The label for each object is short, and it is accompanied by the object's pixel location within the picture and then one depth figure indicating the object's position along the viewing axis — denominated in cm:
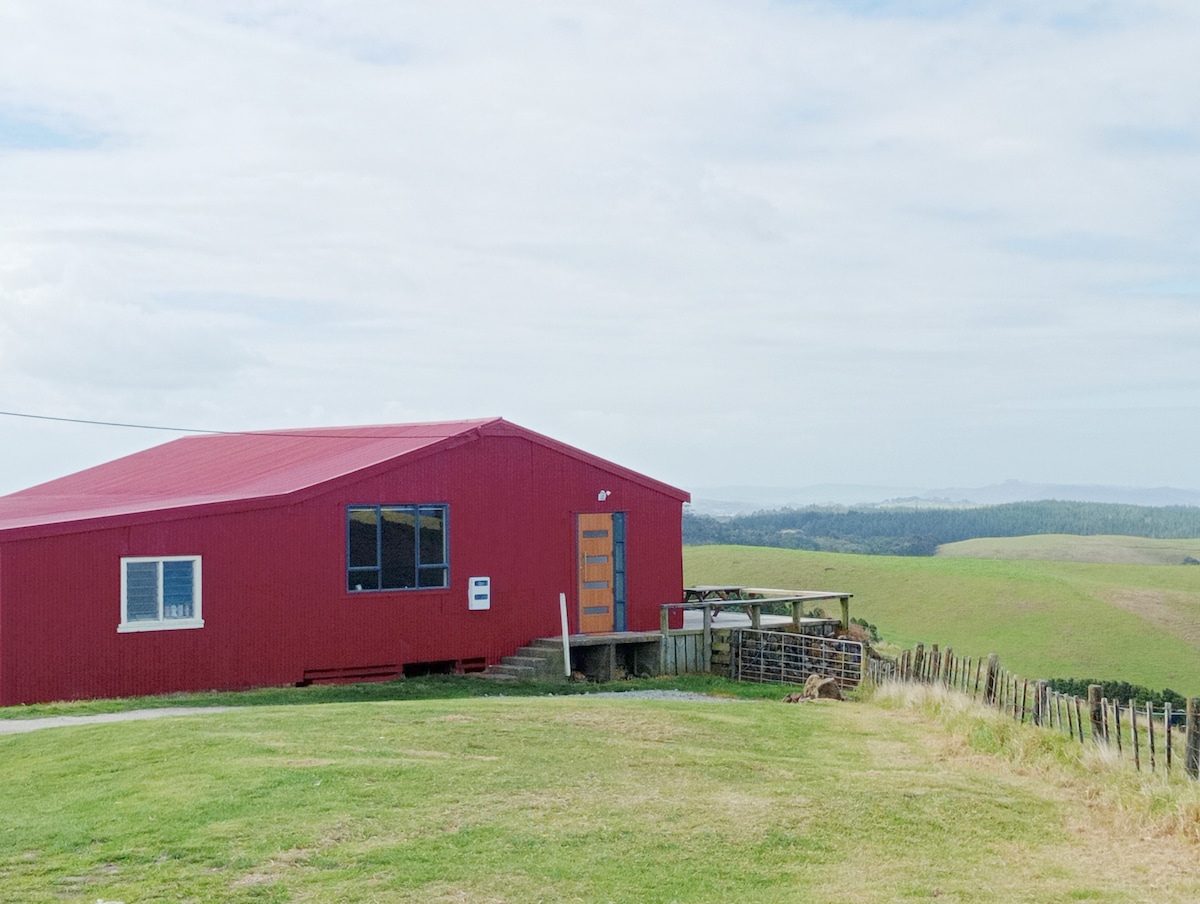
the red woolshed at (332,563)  2036
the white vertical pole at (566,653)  2508
